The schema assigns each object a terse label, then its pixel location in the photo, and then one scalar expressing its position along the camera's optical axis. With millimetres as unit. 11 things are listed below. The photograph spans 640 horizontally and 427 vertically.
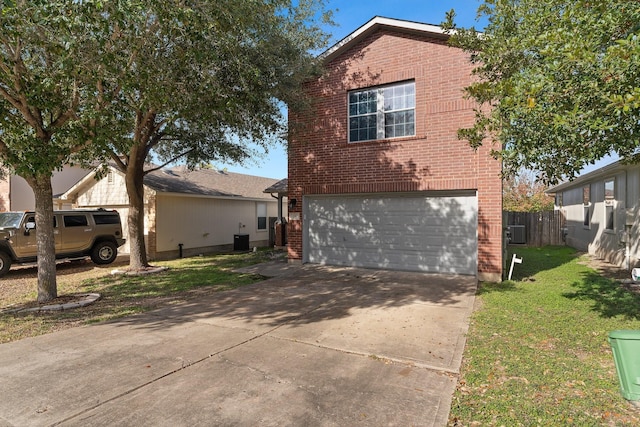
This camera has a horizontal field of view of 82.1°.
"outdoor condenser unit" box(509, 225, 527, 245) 19078
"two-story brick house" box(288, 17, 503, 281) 9766
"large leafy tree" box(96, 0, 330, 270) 6406
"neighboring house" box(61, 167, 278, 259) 15102
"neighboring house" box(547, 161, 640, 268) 10617
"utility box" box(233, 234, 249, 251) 18094
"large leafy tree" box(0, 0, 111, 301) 5383
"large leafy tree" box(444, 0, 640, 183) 3605
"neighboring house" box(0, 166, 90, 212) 20438
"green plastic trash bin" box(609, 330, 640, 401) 3471
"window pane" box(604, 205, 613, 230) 13109
